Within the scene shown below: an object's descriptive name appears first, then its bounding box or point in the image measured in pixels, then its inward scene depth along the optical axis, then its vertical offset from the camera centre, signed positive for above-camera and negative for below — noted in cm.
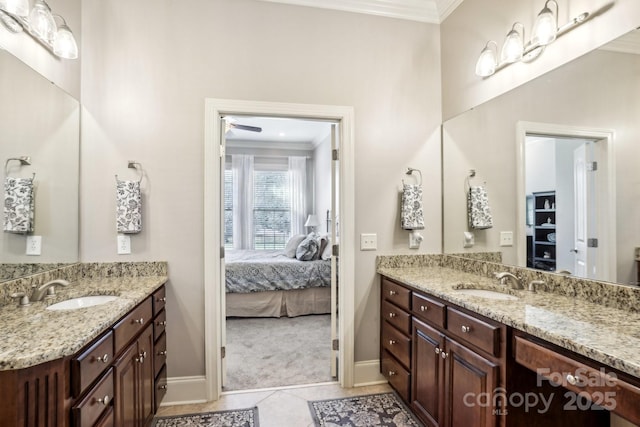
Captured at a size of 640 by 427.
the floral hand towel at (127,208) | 204 +7
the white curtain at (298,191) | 661 +57
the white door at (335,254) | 248 -29
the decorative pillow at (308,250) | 425 -43
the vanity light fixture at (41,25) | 149 +100
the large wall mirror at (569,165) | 136 +27
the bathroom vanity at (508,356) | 94 -53
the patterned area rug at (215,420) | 195 -127
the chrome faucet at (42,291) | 151 -35
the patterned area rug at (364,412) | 196 -127
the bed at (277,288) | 391 -87
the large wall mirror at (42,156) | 149 +34
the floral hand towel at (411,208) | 240 +7
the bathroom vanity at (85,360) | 92 -51
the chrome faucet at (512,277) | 175 -34
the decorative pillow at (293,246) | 469 -43
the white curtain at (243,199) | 640 +39
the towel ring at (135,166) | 212 +36
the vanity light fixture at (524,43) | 163 +100
